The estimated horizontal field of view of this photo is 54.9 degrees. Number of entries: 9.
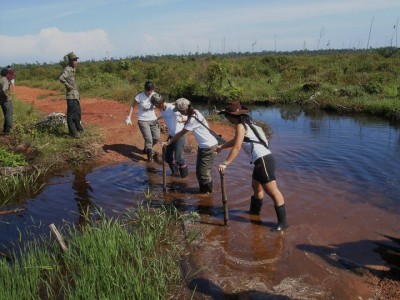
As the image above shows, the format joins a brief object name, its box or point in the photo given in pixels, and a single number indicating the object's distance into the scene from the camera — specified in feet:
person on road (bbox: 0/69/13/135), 32.04
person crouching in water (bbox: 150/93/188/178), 24.11
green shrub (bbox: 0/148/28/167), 26.43
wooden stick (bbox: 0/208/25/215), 20.79
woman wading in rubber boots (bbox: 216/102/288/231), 16.71
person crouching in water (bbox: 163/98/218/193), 20.36
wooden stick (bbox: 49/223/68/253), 14.93
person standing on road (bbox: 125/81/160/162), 26.78
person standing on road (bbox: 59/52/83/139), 29.47
